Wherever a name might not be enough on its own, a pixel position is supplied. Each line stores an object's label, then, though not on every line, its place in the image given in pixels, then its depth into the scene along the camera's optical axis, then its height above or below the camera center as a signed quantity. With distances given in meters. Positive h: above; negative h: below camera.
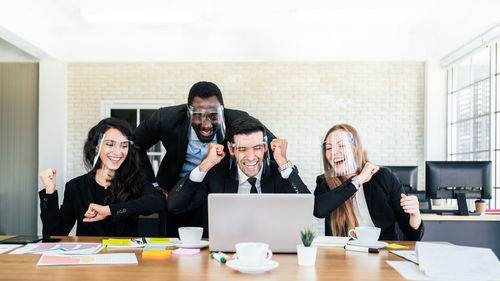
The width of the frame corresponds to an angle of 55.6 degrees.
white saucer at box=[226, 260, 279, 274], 1.56 -0.42
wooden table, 1.53 -0.44
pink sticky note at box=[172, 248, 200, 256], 1.95 -0.45
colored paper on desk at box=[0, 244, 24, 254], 2.02 -0.47
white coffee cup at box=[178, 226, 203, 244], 2.10 -0.41
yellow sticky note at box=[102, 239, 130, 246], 2.14 -0.46
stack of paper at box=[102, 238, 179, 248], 2.12 -0.46
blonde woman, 2.67 -0.29
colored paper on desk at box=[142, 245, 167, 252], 2.01 -0.46
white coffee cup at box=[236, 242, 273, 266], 1.61 -0.38
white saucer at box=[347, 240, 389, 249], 2.11 -0.45
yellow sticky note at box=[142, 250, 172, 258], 1.90 -0.45
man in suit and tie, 2.74 -0.17
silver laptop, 1.88 -0.30
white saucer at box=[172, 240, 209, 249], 2.09 -0.46
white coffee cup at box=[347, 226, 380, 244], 2.12 -0.41
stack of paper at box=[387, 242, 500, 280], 1.51 -0.39
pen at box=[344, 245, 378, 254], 1.99 -0.45
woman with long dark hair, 2.73 -0.29
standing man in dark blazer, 3.01 +0.06
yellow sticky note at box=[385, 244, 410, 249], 2.13 -0.46
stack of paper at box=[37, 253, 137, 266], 1.72 -0.44
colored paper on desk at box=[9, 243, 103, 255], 1.95 -0.46
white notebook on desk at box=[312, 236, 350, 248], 2.18 -0.47
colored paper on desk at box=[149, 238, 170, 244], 2.20 -0.47
